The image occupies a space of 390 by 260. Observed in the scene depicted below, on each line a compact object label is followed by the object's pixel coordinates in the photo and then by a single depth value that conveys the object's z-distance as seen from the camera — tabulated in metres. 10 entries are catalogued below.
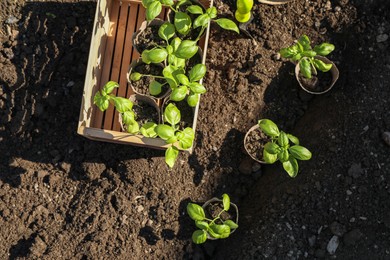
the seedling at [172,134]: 2.44
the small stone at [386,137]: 2.81
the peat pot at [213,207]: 2.90
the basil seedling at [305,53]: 2.68
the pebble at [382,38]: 2.94
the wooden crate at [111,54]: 2.78
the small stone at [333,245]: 2.81
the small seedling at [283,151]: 2.58
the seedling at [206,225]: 2.64
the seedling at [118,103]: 2.51
